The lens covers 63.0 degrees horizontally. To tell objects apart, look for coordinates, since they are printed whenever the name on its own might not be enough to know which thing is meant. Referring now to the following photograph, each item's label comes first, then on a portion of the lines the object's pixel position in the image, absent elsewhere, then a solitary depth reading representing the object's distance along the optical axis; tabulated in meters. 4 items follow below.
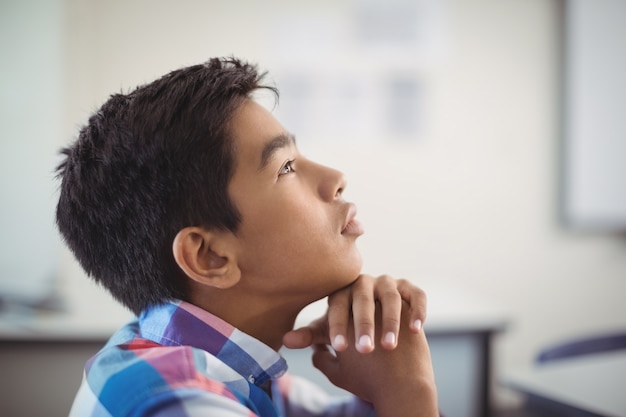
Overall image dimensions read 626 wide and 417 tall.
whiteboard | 2.86
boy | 0.78
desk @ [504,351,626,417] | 0.99
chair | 1.49
